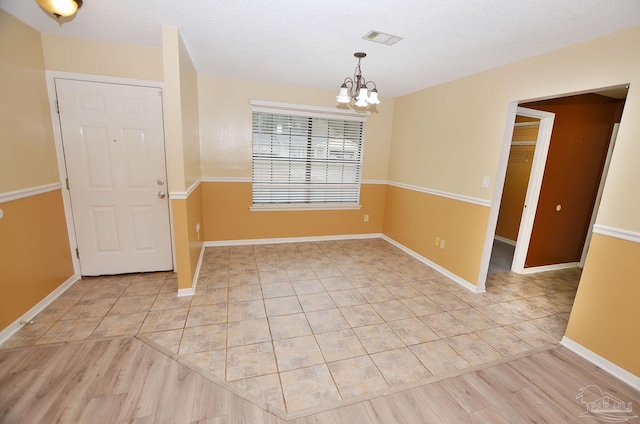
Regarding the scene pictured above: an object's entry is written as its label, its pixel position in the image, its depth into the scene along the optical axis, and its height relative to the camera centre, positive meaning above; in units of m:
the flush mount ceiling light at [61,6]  1.76 +0.88
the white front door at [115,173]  2.70 -0.27
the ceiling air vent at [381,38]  2.20 +1.00
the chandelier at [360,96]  2.44 +0.56
